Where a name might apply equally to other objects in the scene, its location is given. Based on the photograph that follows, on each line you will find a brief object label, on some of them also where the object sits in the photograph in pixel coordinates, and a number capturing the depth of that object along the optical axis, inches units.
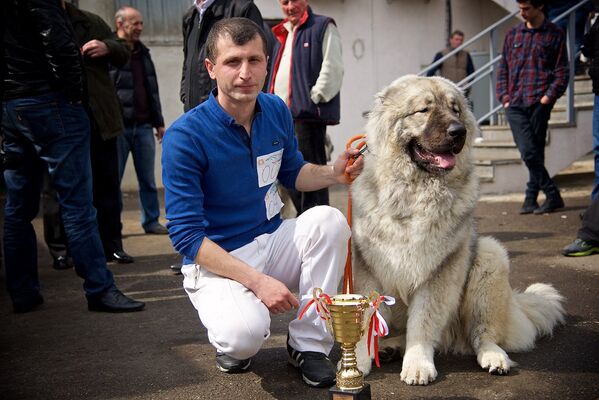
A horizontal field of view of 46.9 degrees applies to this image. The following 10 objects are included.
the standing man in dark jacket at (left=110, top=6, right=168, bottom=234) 288.0
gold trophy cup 99.5
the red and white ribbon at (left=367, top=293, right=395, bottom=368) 106.4
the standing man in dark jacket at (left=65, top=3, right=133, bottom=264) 215.3
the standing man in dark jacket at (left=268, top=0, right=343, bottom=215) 231.1
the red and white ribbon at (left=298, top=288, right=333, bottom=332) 104.1
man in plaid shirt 296.4
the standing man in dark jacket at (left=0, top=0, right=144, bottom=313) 163.5
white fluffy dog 127.7
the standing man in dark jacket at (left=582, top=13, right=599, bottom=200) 266.4
